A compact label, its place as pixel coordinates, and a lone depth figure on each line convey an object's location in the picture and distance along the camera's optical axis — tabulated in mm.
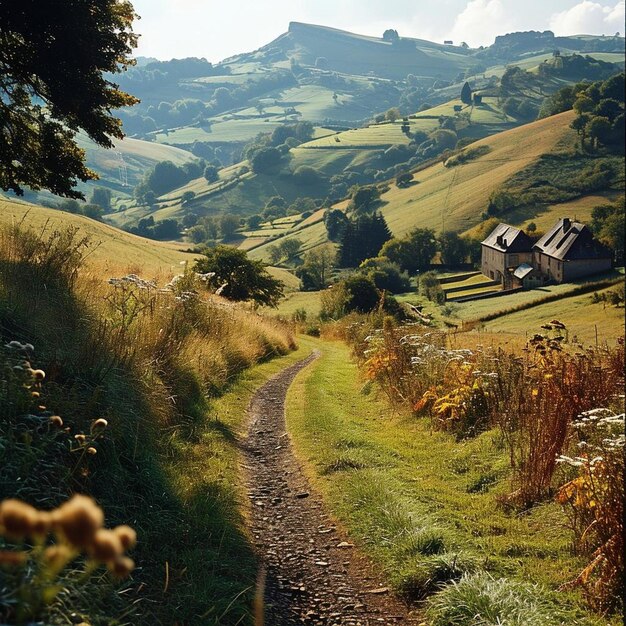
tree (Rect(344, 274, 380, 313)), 52309
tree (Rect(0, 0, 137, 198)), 12156
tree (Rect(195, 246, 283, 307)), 37344
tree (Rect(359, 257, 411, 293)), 68875
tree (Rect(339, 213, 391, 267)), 100625
